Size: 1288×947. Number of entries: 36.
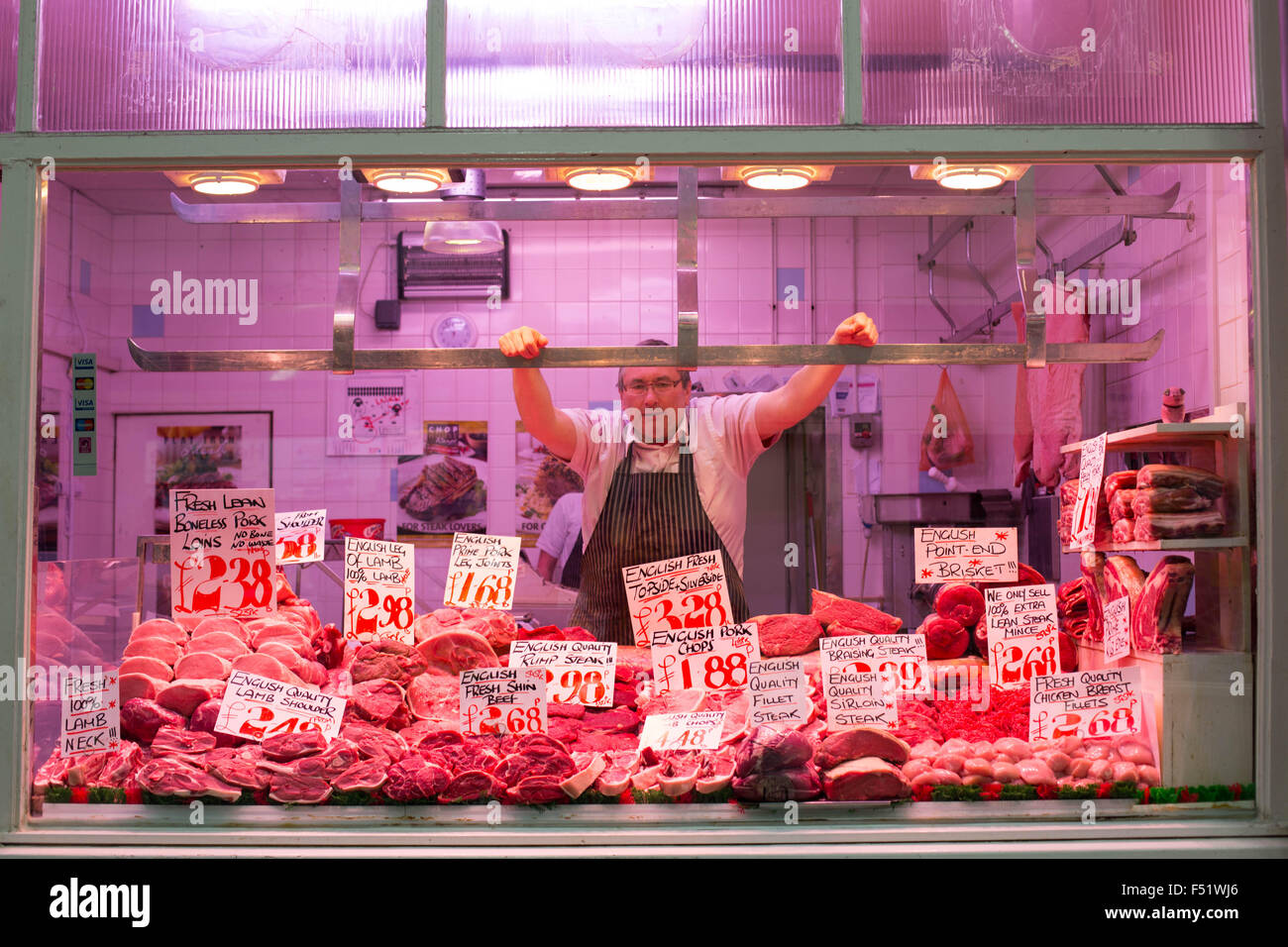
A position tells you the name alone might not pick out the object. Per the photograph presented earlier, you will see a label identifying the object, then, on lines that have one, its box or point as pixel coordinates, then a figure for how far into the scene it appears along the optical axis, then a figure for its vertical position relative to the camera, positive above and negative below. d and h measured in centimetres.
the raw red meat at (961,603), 350 -37
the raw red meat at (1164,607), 292 -32
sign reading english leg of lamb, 365 -36
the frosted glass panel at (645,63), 289 +129
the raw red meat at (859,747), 282 -71
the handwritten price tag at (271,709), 295 -63
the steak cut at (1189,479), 294 +6
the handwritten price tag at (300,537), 347 -13
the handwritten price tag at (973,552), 340 -18
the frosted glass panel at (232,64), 288 +128
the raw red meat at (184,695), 303 -60
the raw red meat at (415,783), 276 -79
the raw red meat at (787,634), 342 -47
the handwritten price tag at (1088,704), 295 -62
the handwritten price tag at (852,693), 300 -59
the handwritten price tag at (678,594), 351 -34
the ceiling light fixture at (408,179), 301 +100
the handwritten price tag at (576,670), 325 -57
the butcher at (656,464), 366 +14
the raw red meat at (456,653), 336 -52
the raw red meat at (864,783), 274 -79
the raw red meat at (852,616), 344 -41
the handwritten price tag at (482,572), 370 -27
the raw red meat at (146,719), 297 -66
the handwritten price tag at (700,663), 329 -54
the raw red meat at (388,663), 325 -54
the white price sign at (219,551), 329 -17
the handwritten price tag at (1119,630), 309 -41
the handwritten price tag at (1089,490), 330 +3
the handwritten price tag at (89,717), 290 -64
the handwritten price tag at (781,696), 291 -58
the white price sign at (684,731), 295 -70
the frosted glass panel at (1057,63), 288 +129
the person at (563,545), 377 -17
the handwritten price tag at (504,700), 297 -61
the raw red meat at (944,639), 343 -49
